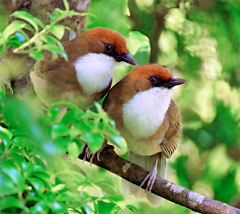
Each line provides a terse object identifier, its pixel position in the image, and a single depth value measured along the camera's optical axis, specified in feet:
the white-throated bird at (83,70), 17.45
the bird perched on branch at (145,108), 17.47
